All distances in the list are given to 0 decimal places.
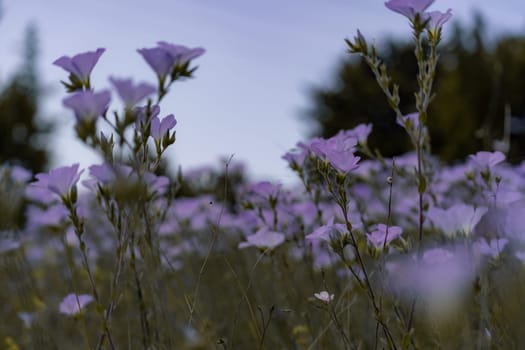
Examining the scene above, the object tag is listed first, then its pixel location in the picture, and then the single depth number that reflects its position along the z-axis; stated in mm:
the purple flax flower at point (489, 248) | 1437
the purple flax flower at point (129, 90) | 1306
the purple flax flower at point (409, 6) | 1348
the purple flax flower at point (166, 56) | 1330
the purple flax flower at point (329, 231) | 1349
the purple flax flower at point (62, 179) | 1347
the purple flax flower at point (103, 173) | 1298
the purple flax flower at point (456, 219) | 1438
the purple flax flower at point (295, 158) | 1494
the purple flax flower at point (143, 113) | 1314
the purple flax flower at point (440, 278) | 1359
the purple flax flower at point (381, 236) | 1371
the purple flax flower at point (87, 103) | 1288
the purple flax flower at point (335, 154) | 1346
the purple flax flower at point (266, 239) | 1471
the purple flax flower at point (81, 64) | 1326
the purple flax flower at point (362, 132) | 1537
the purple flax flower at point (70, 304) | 1550
